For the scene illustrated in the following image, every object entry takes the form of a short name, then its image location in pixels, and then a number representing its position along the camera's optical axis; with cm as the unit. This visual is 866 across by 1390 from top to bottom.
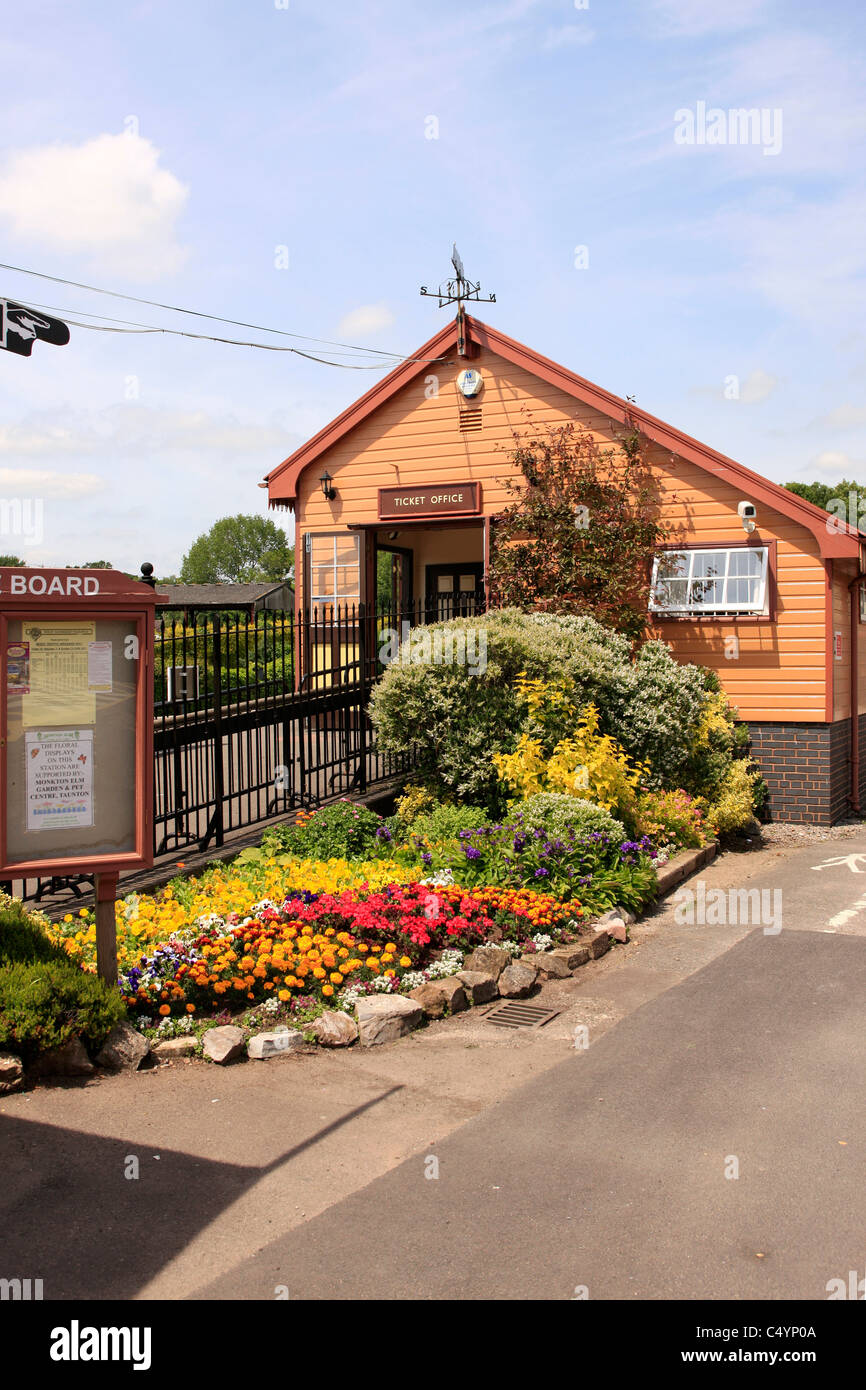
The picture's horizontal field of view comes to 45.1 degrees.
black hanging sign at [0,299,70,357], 502
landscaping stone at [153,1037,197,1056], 529
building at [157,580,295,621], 6488
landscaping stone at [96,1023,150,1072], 511
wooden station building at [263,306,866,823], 1268
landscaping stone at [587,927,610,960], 725
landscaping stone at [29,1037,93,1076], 493
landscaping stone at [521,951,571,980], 678
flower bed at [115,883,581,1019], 580
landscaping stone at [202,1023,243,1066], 525
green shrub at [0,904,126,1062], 481
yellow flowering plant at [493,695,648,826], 912
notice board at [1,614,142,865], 502
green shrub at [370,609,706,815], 974
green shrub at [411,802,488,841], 903
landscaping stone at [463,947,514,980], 657
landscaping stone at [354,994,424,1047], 564
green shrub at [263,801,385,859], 878
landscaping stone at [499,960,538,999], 640
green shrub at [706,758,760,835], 1120
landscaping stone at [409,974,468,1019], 601
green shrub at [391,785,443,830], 1002
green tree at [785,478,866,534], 5403
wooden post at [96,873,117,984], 527
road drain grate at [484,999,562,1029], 598
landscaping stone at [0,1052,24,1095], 475
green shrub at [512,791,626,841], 843
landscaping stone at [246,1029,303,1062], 538
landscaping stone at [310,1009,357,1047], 554
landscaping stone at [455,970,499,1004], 627
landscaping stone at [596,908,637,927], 769
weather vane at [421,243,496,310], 1478
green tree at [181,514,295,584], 12950
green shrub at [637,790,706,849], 1020
